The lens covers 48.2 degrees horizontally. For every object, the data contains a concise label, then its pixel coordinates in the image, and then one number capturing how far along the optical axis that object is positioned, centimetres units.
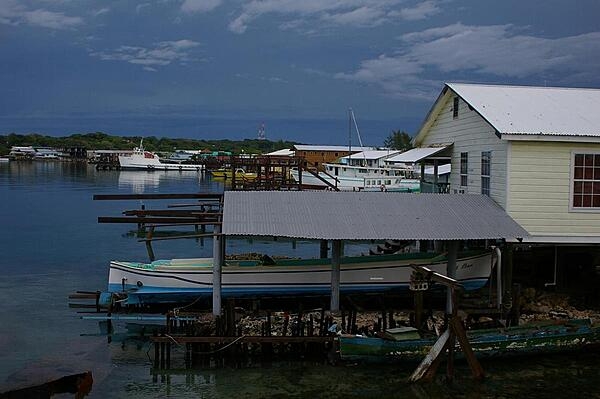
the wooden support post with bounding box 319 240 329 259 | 2777
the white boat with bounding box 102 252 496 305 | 2150
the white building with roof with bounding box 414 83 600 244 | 2002
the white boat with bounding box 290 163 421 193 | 6675
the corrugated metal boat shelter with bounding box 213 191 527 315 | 1828
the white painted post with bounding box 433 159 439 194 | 2613
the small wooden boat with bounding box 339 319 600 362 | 1702
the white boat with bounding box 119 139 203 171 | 13162
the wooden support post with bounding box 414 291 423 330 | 1775
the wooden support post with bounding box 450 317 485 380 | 1596
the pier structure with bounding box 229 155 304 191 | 3759
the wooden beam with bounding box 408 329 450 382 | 1622
